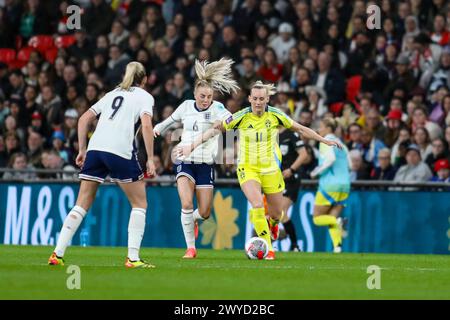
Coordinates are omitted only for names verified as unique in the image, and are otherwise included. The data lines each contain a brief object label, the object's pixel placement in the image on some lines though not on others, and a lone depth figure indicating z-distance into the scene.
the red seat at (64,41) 28.94
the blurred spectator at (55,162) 24.73
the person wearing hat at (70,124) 25.84
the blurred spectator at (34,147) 25.58
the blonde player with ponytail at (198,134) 17.23
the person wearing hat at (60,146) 25.23
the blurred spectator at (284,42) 25.47
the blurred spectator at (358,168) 22.44
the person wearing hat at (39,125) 26.56
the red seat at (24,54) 29.16
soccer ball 16.19
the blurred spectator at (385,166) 21.92
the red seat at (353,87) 24.27
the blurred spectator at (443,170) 21.27
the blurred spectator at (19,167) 24.25
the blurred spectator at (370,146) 22.55
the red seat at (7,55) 29.39
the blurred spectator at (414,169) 21.41
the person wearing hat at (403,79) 23.47
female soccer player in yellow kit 16.36
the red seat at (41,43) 29.14
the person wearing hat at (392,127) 22.48
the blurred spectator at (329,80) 24.02
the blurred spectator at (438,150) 21.42
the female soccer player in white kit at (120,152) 13.96
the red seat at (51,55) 28.60
